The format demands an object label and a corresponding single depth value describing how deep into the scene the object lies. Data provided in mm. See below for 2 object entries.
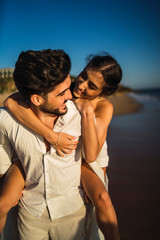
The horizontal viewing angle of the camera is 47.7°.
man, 1610
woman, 1646
